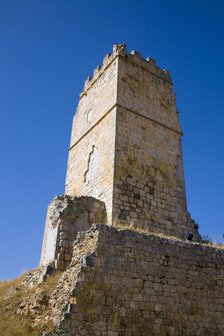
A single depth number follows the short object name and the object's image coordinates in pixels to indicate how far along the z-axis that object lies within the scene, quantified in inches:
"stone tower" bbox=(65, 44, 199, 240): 446.0
